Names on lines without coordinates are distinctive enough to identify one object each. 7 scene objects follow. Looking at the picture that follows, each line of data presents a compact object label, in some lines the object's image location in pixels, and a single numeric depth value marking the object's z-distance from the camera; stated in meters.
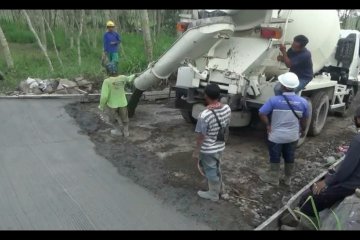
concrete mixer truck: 5.62
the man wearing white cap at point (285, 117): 4.51
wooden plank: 3.70
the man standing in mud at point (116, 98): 6.04
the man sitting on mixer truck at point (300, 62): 5.73
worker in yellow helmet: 9.41
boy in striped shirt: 4.05
